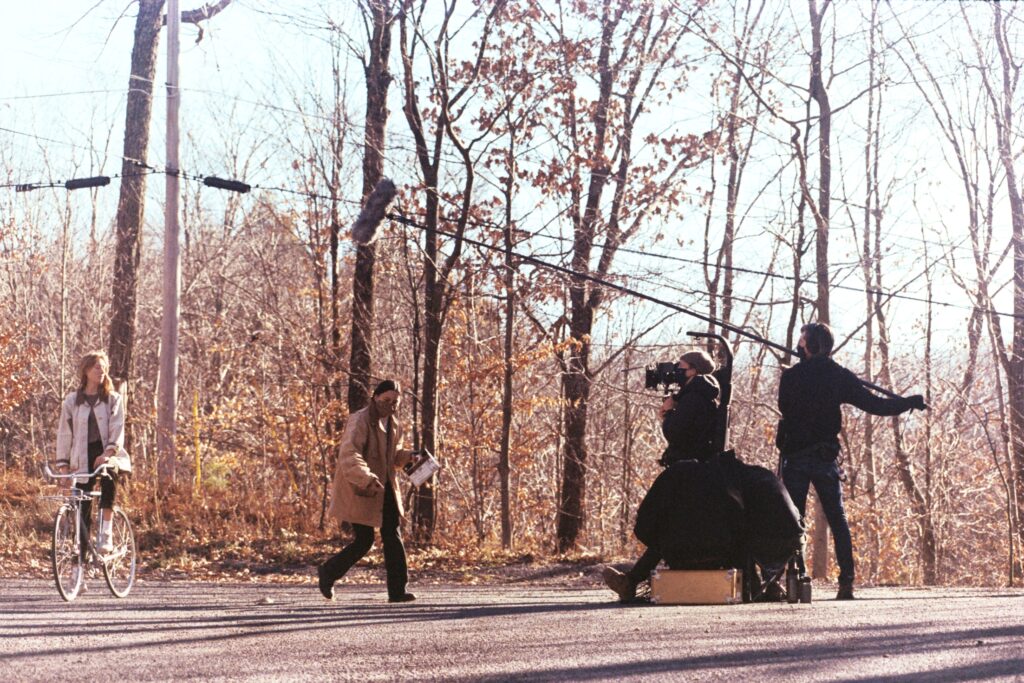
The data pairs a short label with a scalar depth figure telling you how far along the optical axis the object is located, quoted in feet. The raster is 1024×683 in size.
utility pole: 65.57
